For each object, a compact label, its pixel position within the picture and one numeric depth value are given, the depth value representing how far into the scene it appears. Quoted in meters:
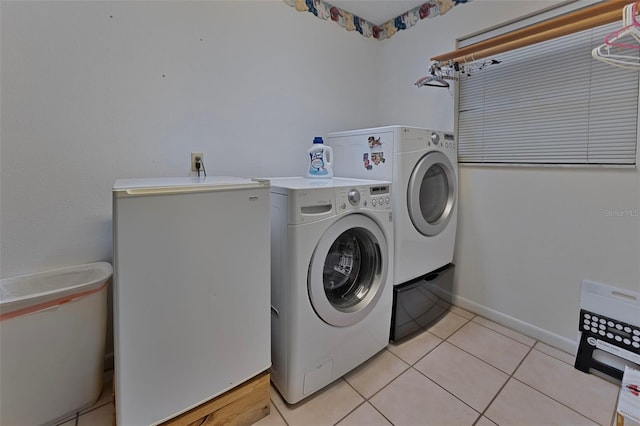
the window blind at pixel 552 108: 1.46
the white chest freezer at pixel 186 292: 0.90
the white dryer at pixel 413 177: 1.67
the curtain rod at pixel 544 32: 1.24
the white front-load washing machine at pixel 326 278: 1.21
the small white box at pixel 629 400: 1.07
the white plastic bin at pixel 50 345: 1.05
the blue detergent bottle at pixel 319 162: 1.78
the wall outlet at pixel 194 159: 1.64
